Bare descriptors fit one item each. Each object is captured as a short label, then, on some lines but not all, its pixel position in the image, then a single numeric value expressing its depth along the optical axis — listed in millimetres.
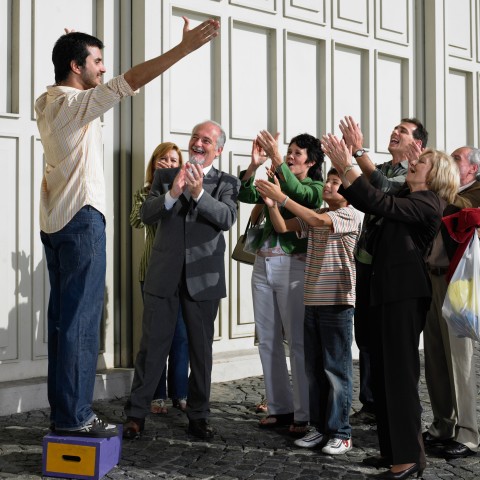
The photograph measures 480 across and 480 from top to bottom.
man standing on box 4297
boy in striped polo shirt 4820
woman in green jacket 5250
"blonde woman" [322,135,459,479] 4188
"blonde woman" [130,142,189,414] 5871
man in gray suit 5070
